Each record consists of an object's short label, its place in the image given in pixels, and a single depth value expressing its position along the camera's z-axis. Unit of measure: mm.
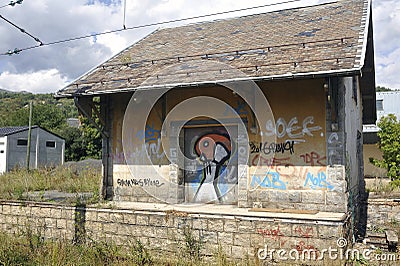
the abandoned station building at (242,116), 7652
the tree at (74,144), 45625
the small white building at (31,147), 33875
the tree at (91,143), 42500
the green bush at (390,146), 12922
